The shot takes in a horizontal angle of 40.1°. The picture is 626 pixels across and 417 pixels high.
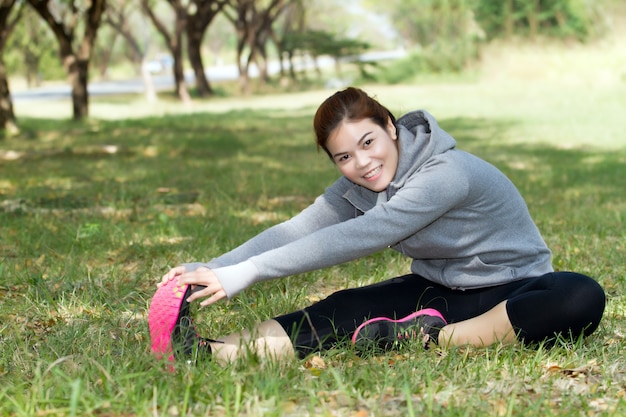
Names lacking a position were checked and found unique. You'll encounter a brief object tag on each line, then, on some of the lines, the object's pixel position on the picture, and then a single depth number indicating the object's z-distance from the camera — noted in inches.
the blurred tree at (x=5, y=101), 563.5
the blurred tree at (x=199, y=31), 1101.1
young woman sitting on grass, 122.7
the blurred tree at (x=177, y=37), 1032.2
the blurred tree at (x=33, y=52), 1550.2
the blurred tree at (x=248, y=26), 1243.2
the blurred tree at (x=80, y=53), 664.9
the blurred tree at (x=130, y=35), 1069.1
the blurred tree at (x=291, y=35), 1529.4
